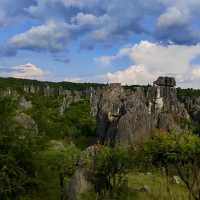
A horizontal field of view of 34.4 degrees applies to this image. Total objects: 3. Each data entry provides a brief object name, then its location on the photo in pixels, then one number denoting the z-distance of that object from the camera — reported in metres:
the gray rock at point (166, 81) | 63.02
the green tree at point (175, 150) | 17.91
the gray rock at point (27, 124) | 17.90
